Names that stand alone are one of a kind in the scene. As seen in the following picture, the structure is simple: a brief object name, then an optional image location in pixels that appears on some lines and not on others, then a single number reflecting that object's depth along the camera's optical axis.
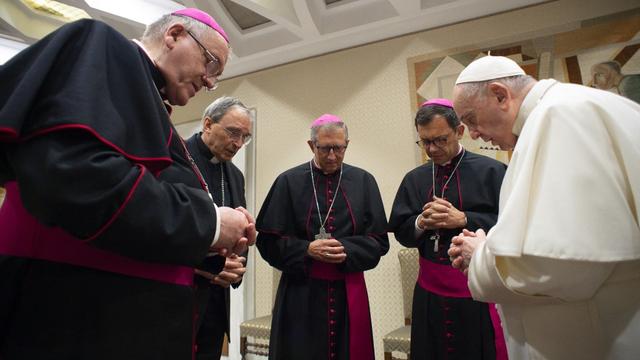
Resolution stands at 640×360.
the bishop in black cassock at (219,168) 2.38
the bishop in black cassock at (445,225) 2.27
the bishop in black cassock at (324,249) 2.53
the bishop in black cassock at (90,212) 0.93
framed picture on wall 3.82
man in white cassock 1.19
